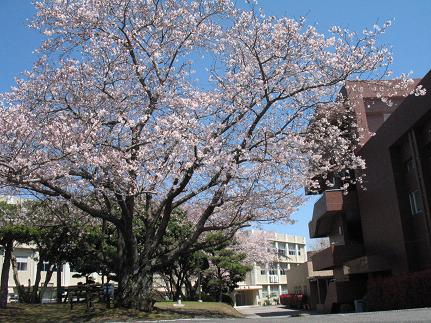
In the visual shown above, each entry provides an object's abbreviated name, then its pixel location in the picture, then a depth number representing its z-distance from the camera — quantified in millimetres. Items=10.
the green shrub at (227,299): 44156
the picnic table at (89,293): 16984
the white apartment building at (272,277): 71250
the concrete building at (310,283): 41394
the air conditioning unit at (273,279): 74619
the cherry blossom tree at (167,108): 13969
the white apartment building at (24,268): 47969
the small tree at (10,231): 18141
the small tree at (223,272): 37312
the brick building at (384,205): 19000
